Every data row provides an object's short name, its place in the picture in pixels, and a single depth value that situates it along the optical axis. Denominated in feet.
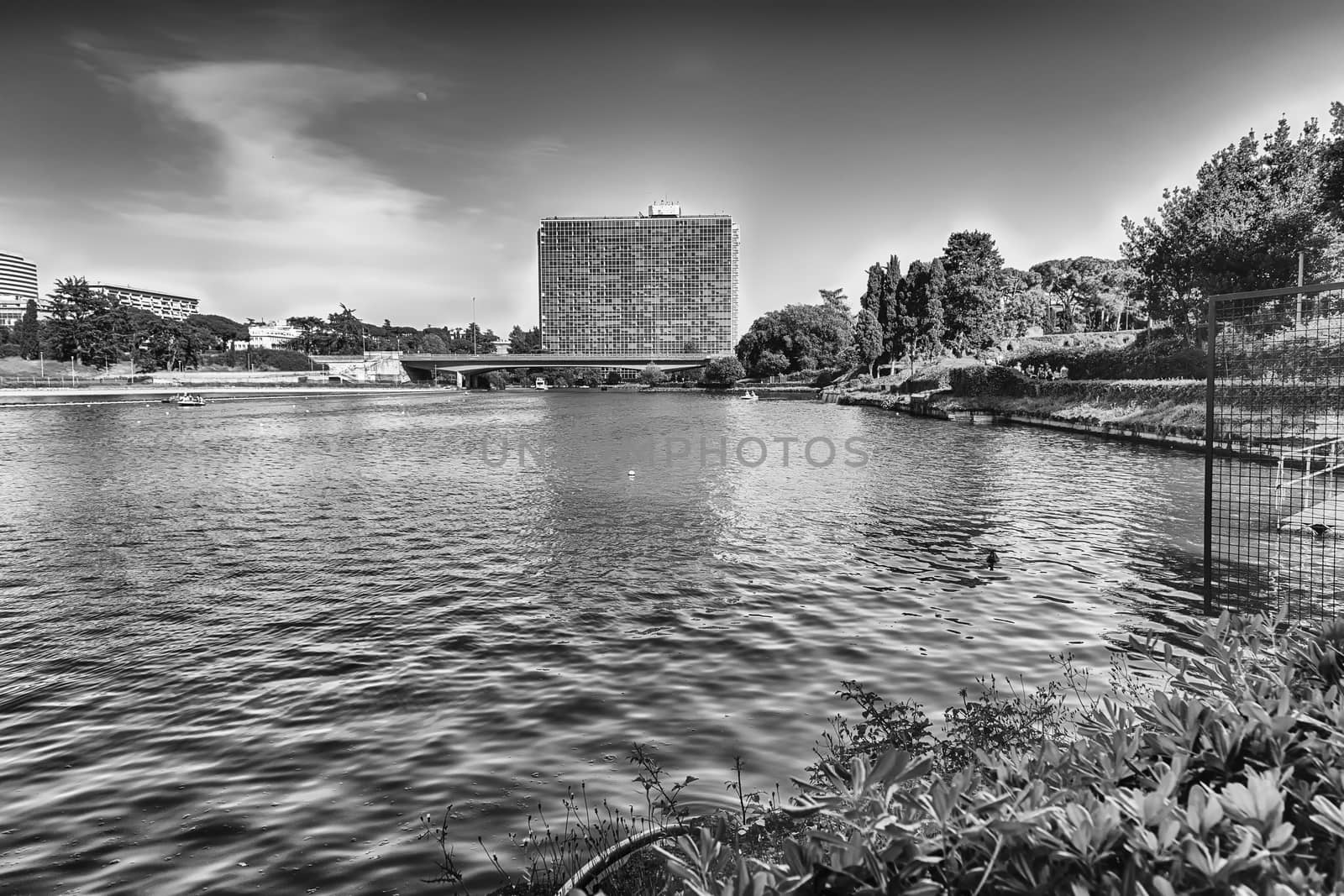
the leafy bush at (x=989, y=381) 179.11
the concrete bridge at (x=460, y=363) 485.15
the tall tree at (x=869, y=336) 320.31
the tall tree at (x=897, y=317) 276.33
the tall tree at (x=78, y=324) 397.39
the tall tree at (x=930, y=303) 258.98
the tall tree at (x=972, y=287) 254.47
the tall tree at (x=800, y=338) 481.46
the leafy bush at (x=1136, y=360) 137.59
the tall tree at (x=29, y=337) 428.23
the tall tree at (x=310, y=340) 608.60
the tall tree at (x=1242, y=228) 129.90
